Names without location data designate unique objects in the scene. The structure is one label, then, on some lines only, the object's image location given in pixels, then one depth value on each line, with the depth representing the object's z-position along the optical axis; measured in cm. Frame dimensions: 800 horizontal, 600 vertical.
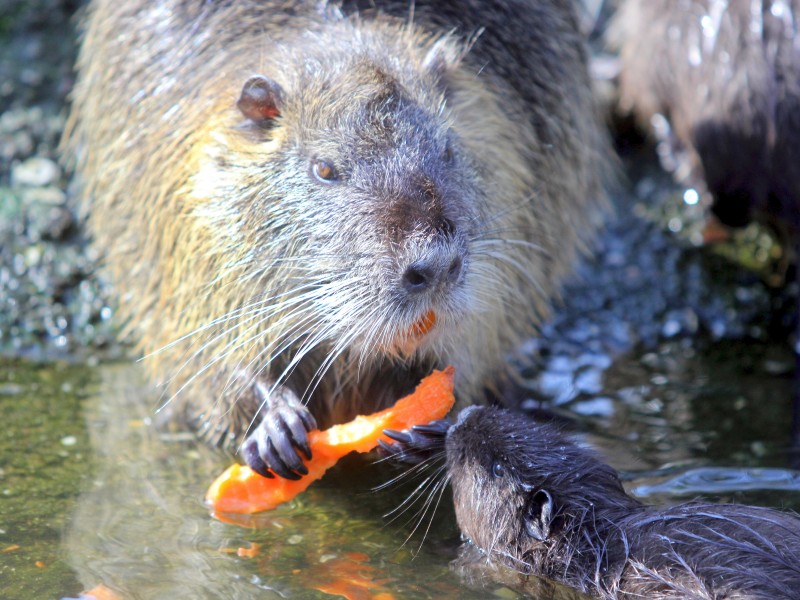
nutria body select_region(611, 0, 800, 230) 970
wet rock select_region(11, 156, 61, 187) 1099
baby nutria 623
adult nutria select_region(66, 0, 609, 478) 678
